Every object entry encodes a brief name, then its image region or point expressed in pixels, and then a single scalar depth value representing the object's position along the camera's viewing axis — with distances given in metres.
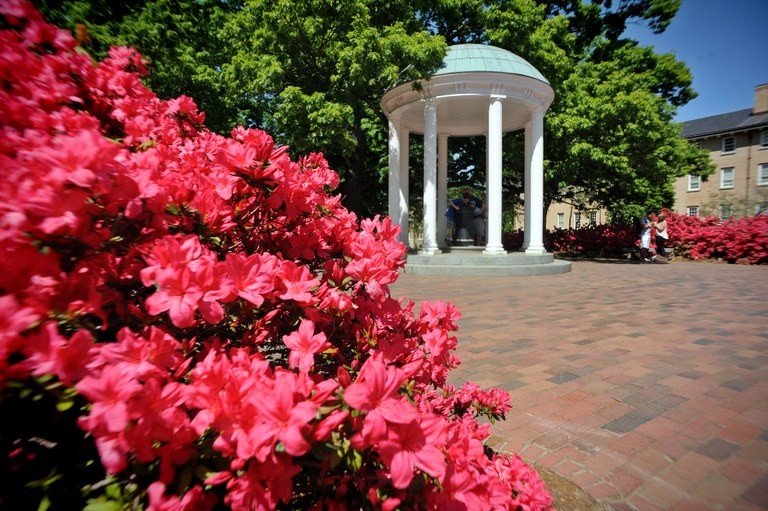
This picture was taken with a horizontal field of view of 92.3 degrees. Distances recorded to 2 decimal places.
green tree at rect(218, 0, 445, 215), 9.94
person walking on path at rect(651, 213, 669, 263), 14.51
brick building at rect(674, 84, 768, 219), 30.53
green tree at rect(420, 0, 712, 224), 14.02
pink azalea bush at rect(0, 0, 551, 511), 0.73
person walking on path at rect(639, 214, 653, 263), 14.16
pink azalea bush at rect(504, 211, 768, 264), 13.30
